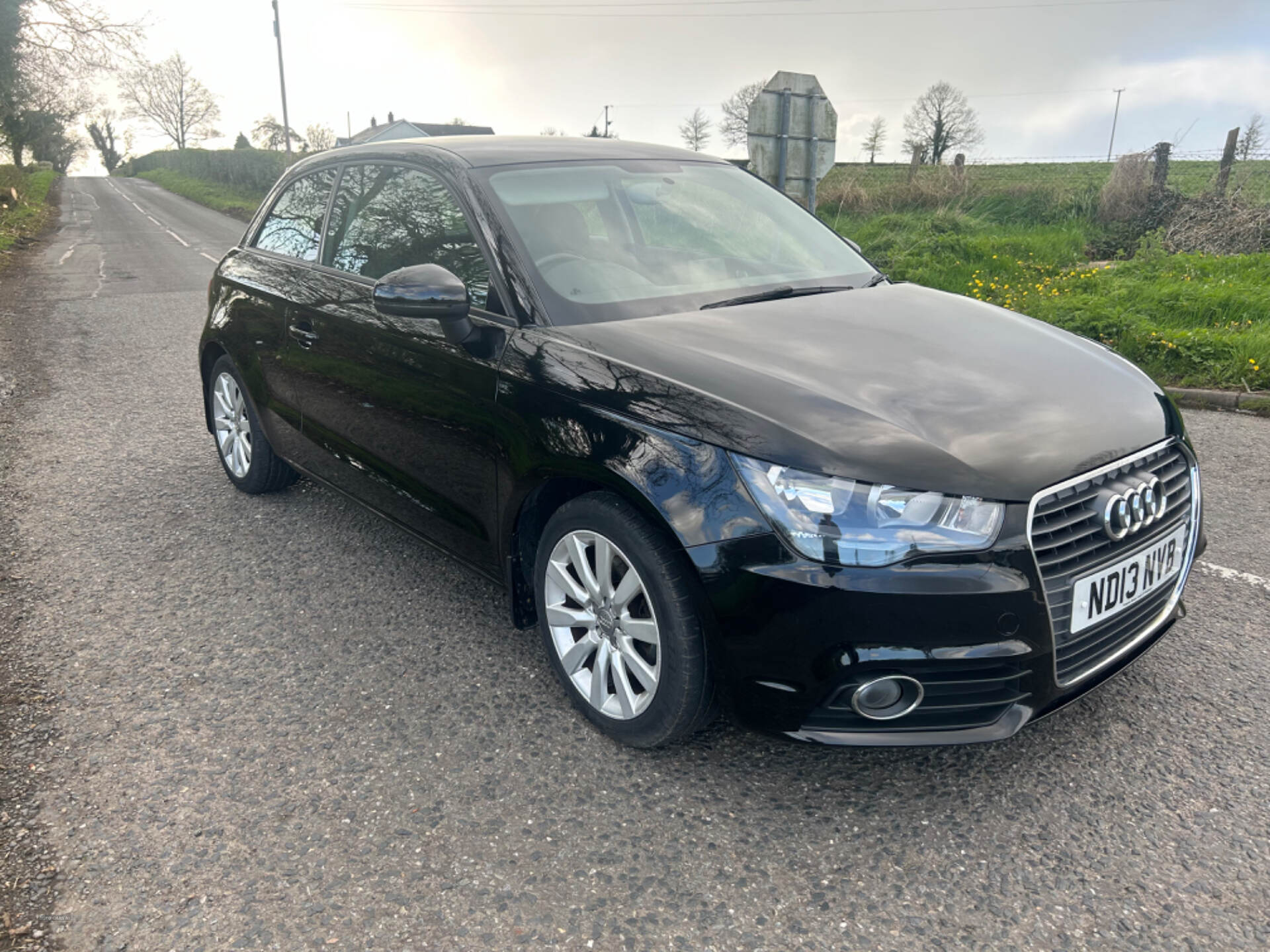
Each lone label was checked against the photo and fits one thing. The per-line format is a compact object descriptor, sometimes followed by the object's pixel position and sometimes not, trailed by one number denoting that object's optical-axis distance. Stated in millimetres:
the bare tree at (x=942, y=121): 66000
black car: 2207
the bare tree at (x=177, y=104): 84188
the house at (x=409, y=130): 44625
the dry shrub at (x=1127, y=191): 12844
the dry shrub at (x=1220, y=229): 10648
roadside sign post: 8891
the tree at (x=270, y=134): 56672
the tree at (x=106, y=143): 102312
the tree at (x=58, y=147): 51156
